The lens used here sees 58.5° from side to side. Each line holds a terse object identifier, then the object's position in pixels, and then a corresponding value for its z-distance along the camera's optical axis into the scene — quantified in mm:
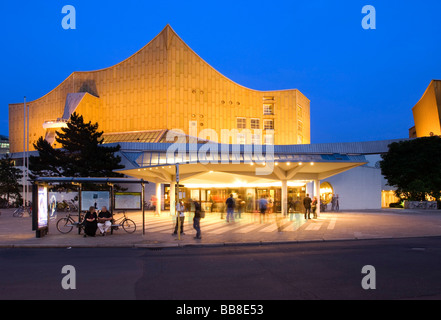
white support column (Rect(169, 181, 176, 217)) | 30900
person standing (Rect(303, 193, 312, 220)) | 24734
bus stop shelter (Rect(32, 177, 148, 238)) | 15641
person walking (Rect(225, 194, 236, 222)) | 23297
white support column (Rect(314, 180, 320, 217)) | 29109
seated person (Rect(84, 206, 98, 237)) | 16375
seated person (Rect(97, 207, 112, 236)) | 16844
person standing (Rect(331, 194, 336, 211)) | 37672
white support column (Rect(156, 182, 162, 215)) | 32056
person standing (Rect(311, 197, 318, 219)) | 26041
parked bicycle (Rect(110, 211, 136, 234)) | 17375
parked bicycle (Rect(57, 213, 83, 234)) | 18059
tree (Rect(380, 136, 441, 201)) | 39688
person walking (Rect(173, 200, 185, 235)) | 15438
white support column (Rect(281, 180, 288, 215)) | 27891
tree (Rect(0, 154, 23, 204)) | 43500
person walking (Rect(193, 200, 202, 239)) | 15284
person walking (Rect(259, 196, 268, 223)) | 22203
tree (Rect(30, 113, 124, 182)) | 34875
